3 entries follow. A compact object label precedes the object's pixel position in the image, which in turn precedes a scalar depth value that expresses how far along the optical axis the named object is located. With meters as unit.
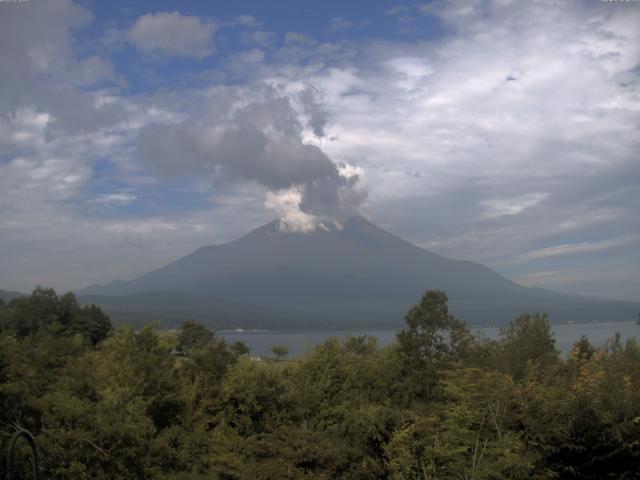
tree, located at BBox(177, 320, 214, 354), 40.58
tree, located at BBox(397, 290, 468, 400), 21.19
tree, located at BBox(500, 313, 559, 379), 24.23
